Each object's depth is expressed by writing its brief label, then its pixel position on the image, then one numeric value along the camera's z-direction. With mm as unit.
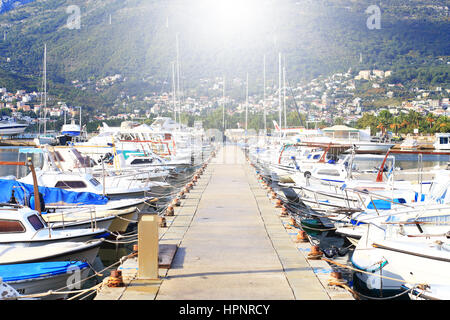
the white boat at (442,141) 69188
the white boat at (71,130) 75438
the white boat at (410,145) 79625
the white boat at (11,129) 95250
